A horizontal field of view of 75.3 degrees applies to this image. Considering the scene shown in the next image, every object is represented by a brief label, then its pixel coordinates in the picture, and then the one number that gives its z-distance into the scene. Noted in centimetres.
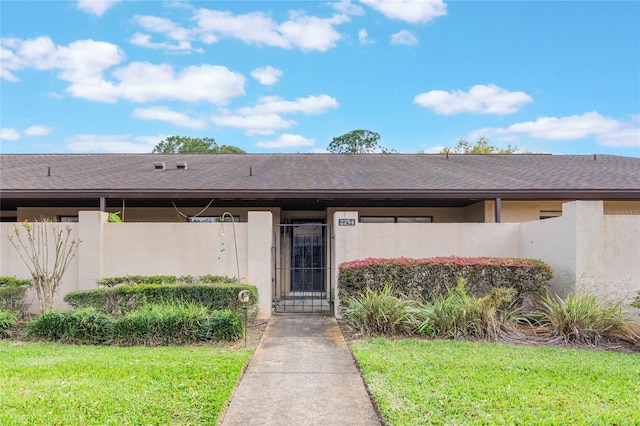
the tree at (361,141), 4372
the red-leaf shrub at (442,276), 786
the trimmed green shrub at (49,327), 675
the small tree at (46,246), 912
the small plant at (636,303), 714
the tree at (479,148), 3275
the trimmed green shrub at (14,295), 808
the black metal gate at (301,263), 1120
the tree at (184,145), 4097
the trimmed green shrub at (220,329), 667
